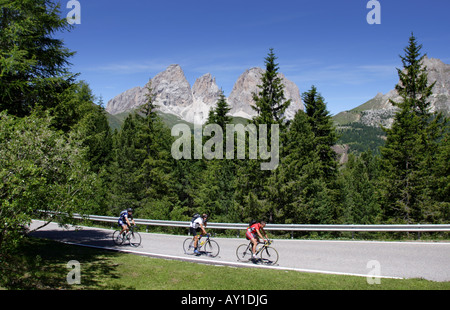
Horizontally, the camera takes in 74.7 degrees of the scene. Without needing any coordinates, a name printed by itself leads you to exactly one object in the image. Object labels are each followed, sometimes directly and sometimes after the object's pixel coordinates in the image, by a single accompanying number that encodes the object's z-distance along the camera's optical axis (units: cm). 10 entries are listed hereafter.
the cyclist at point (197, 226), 1431
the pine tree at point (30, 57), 1156
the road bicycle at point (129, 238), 1660
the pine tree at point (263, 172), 2512
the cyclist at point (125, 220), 1656
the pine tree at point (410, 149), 2455
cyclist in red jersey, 1258
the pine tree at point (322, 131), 3136
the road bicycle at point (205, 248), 1425
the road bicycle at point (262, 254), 1253
